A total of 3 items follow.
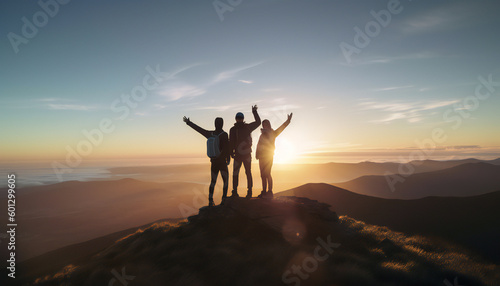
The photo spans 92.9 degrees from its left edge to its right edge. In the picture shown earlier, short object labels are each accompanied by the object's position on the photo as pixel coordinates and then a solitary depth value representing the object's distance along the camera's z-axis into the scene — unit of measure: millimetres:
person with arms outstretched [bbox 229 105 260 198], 9242
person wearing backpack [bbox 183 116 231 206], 9088
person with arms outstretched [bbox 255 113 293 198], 9680
